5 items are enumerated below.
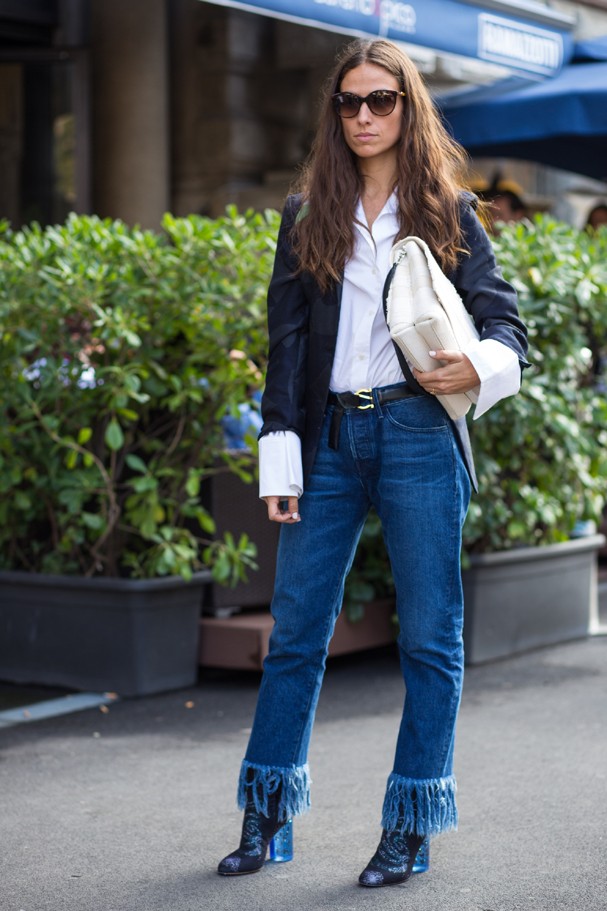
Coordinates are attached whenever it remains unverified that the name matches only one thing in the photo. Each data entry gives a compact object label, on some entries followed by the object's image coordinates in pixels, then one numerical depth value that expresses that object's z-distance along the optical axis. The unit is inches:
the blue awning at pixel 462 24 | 476.0
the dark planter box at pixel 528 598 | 403.7
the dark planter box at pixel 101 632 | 361.9
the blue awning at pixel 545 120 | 551.2
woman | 221.3
